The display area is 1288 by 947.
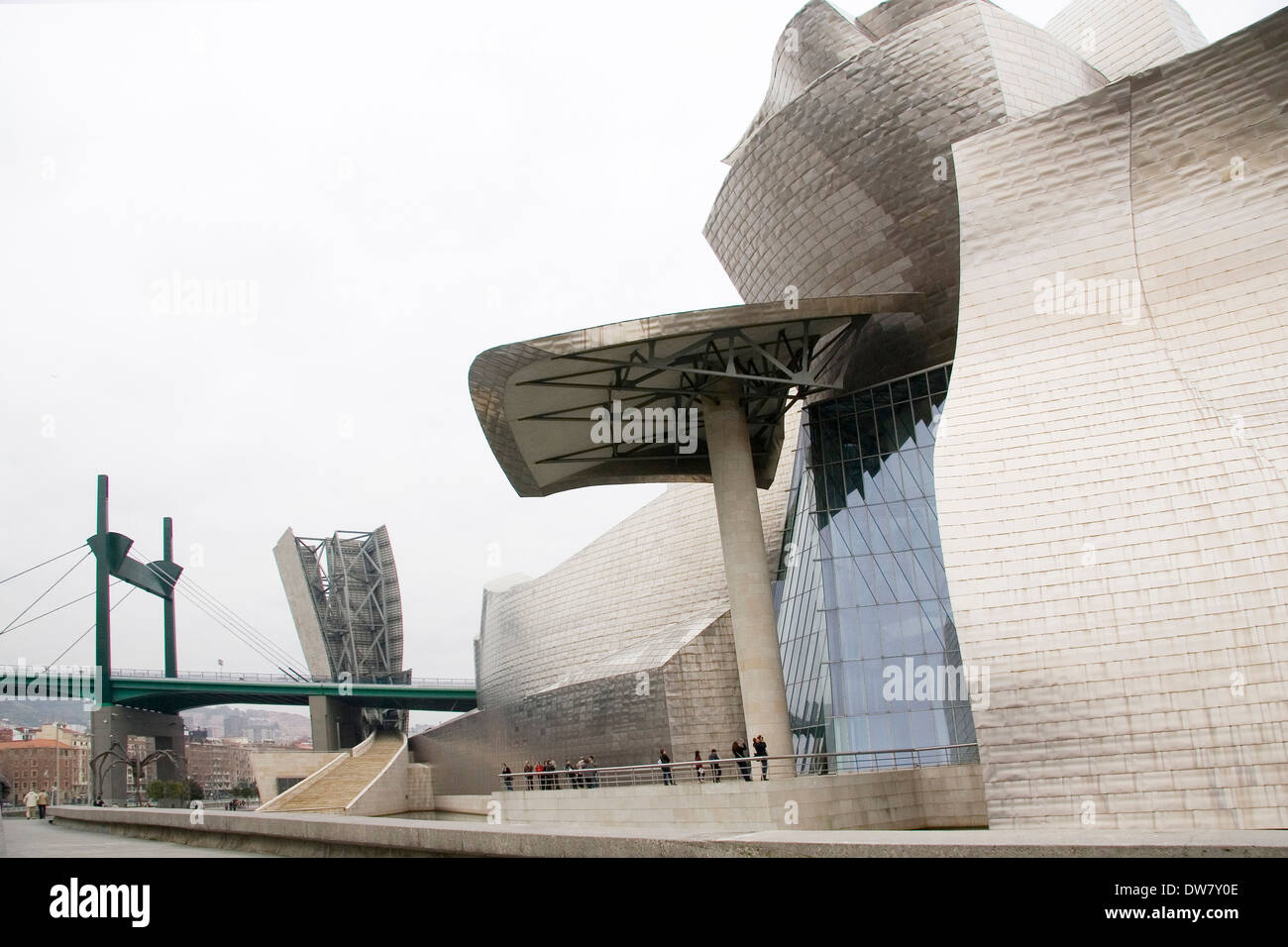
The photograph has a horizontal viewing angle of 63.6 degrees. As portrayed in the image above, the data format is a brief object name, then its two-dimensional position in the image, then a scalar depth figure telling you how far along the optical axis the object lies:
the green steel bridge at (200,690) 58.06
